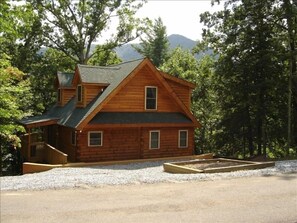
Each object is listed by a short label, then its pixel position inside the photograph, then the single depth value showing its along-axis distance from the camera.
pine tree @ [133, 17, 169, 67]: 66.56
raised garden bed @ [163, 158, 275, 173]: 17.20
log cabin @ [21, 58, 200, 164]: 22.81
